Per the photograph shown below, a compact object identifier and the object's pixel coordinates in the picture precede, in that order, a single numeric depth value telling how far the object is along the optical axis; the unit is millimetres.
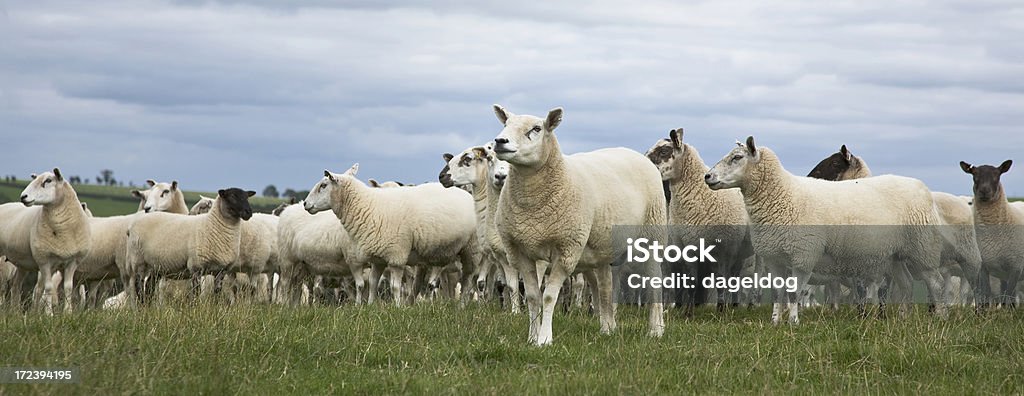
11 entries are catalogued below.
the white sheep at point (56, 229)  16625
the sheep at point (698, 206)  14141
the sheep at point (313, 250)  16844
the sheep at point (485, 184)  13086
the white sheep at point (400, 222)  16156
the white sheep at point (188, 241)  17172
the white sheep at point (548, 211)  9438
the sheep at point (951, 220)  14828
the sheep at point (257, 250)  19453
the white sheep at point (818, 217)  12219
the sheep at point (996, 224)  14742
